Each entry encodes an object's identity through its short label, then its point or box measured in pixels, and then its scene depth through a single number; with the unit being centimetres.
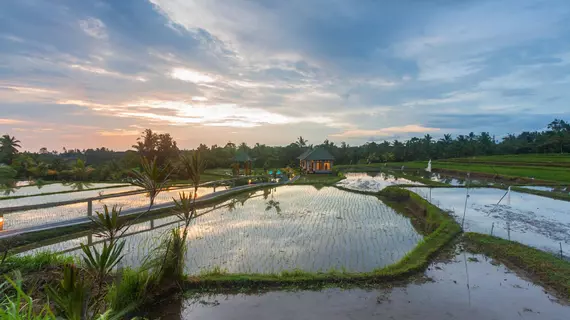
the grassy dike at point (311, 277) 603
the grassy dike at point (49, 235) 792
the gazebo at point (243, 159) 3242
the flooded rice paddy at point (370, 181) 2259
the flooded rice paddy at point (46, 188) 1724
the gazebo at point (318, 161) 3731
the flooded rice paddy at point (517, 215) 921
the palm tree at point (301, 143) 5843
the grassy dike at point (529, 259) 604
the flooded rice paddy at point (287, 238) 741
